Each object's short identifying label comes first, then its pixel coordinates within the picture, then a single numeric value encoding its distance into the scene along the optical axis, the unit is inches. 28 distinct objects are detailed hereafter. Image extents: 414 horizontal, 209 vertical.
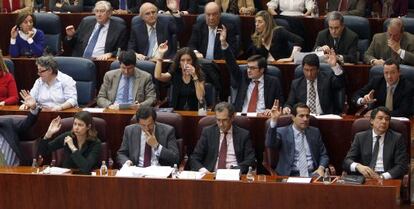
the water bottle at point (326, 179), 476.1
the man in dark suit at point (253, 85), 605.6
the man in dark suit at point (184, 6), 774.1
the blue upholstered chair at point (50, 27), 721.6
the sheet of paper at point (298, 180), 480.4
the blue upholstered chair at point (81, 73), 633.0
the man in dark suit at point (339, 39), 663.8
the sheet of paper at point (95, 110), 576.4
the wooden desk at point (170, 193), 466.0
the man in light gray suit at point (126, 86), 613.3
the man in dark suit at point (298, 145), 538.0
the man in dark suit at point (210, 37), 688.4
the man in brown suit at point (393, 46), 648.4
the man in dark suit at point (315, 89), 601.0
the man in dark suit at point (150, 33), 693.9
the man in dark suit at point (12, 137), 549.6
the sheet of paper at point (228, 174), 483.8
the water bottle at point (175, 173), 489.7
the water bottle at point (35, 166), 504.9
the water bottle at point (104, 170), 496.6
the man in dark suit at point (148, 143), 534.3
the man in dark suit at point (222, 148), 543.2
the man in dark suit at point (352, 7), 756.6
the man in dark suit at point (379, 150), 522.3
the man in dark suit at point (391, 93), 586.2
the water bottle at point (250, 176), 483.2
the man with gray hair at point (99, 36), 700.0
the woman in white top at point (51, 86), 601.9
